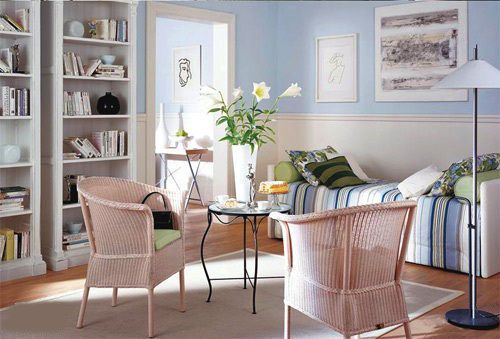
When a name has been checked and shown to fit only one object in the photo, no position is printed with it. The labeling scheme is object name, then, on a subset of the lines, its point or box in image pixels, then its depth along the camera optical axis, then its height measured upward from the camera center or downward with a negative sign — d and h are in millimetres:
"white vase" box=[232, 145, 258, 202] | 4148 -41
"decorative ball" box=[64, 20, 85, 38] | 4980 +1013
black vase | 5223 +454
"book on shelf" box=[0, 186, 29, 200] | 4539 -216
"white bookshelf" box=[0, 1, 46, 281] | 4578 +138
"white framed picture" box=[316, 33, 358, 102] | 6672 +960
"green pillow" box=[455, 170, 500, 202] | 4660 -170
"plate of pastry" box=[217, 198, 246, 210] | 4031 -276
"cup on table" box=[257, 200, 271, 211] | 3998 -274
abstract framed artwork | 5863 +1044
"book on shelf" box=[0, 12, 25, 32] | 4484 +958
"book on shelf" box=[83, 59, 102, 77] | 5074 +739
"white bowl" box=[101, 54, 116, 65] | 5207 +813
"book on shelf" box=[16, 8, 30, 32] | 4586 +998
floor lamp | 3535 +46
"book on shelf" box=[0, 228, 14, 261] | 4562 -587
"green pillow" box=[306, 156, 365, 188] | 5652 -118
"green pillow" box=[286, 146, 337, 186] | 5729 +4
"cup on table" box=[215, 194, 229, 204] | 4125 -243
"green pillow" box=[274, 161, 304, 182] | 5875 -112
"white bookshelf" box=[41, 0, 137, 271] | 4801 +382
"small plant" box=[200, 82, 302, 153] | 4148 +278
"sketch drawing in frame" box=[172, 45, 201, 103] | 8062 +1095
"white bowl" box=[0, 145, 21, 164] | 4523 +49
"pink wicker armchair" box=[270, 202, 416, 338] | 2844 -465
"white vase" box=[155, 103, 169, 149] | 8016 +317
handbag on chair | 3857 -350
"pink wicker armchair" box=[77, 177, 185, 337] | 3451 -470
